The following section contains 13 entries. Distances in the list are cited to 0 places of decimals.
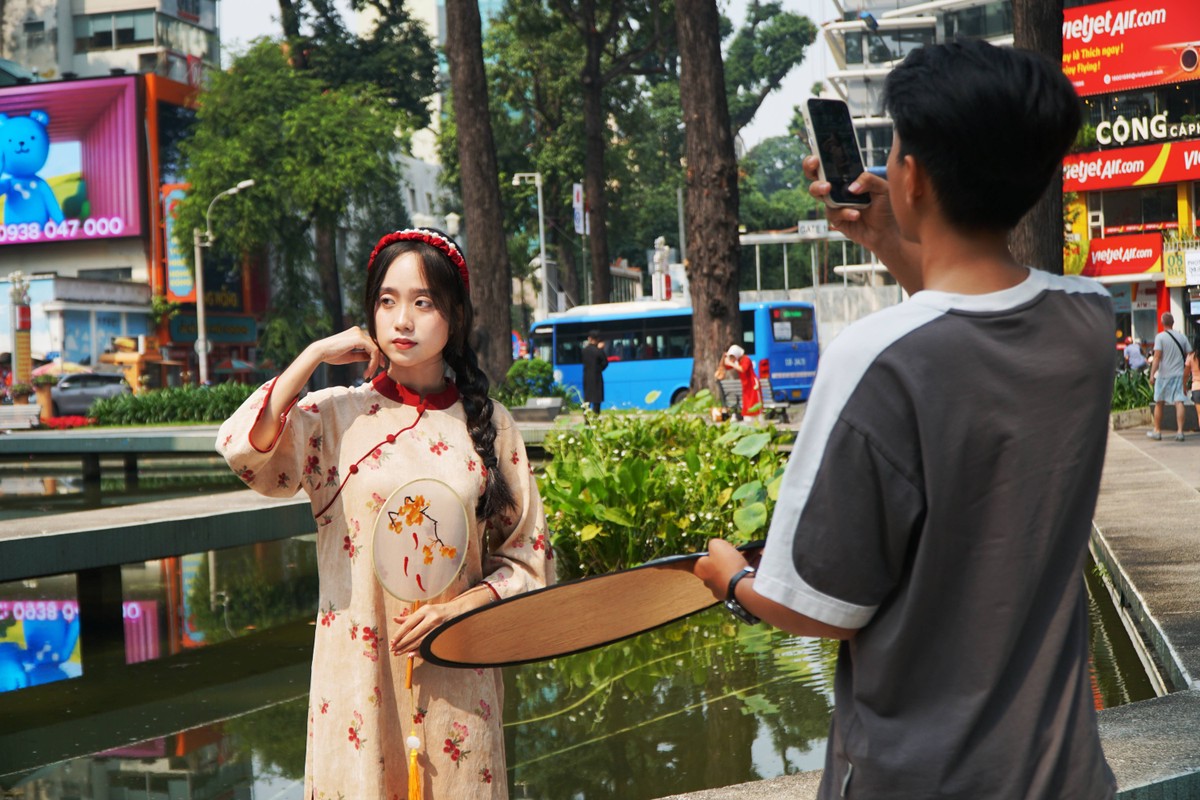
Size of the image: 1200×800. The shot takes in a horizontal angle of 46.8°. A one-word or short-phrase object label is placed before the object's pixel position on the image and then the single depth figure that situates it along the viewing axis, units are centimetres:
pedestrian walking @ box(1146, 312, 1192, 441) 1789
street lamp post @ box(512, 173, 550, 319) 3793
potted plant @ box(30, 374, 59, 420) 3484
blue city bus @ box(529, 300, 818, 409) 3195
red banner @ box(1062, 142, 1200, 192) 3934
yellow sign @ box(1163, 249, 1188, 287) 3872
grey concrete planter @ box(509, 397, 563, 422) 1731
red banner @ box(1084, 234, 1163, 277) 4094
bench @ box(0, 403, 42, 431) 3052
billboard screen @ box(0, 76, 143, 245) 4497
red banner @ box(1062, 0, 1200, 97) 3983
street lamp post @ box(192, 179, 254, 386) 3662
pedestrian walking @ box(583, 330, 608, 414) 2442
